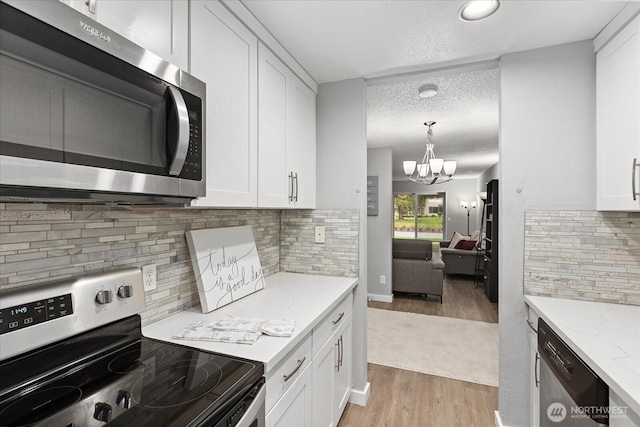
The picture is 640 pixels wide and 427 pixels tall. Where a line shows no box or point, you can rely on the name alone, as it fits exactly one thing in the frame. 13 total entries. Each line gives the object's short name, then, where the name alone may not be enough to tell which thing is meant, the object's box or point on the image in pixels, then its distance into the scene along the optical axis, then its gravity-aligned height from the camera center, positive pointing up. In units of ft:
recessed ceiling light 4.56 +3.04
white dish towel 3.83 -1.49
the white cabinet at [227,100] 3.96 +1.60
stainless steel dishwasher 3.36 -2.10
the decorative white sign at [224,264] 4.87 -0.88
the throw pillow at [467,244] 20.56 -2.01
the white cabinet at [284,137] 5.29 +1.48
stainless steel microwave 2.01 +0.77
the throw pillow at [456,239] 22.38 -1.81
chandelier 13.08 +2.05
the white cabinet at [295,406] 3.71 -2.48
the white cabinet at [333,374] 5.07 -2.90
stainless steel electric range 2.49 -1.54
